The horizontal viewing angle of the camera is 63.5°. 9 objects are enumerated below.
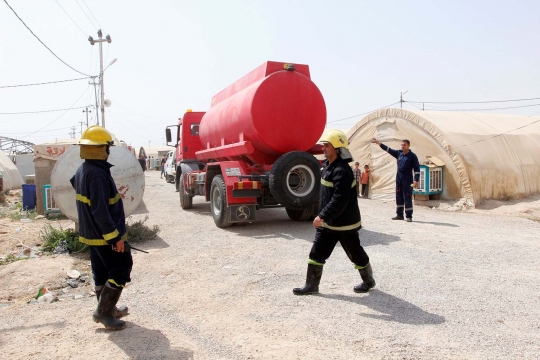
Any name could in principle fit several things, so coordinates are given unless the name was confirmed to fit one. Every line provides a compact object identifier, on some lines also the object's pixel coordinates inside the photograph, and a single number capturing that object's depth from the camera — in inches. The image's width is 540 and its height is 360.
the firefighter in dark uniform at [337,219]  181.2
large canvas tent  491.2
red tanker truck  327.6
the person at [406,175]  381.9
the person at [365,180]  606.5
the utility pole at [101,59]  1100.5
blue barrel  487.2
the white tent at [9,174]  828.6
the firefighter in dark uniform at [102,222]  151.0
